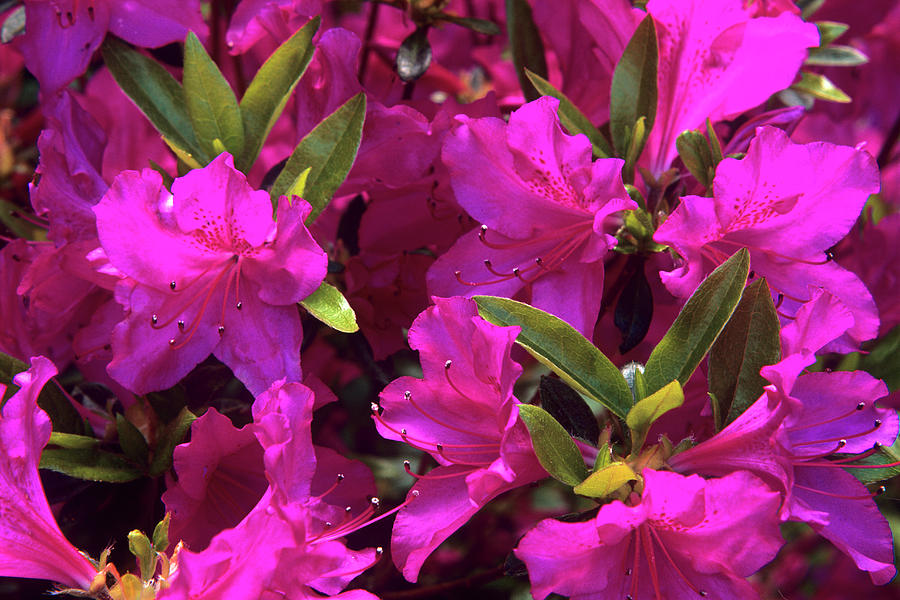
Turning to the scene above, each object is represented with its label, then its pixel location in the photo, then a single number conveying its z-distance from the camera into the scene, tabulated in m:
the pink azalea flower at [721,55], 0.73
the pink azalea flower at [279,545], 0.64
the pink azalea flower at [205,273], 0.69
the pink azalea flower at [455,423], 0.65
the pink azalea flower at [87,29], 0.75
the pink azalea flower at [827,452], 0.66
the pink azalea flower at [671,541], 0.64
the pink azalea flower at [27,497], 0.66
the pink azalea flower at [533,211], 0.69
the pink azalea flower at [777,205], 0.68
